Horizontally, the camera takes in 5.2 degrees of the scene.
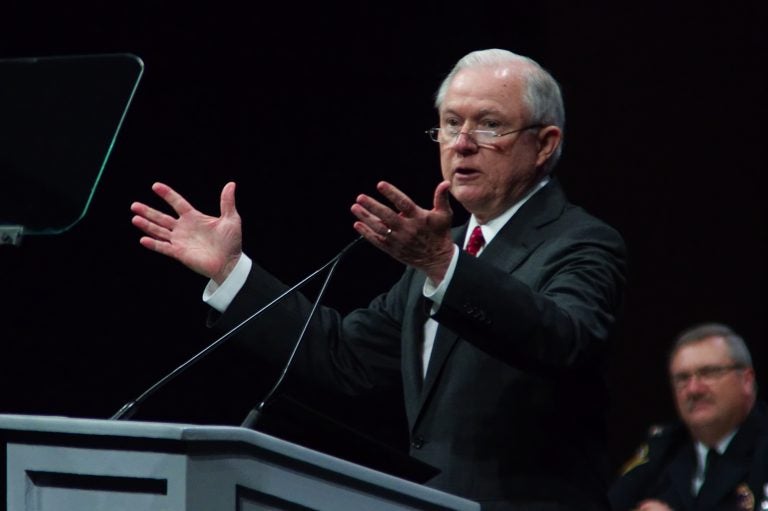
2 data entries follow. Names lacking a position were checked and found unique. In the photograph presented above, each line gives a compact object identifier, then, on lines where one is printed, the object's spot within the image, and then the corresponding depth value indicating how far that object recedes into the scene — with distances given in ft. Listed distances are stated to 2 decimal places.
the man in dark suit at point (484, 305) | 31.97
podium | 30.98
